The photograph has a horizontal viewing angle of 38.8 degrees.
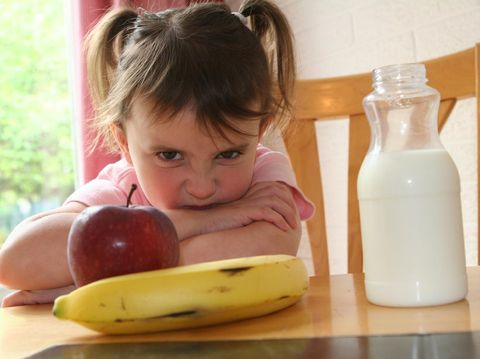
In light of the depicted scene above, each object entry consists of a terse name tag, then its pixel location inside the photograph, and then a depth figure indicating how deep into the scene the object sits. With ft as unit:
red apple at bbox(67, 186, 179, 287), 1.89
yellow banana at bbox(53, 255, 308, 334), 1.67
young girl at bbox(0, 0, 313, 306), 2.87
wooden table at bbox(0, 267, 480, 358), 1.62
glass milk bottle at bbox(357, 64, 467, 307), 1.85
